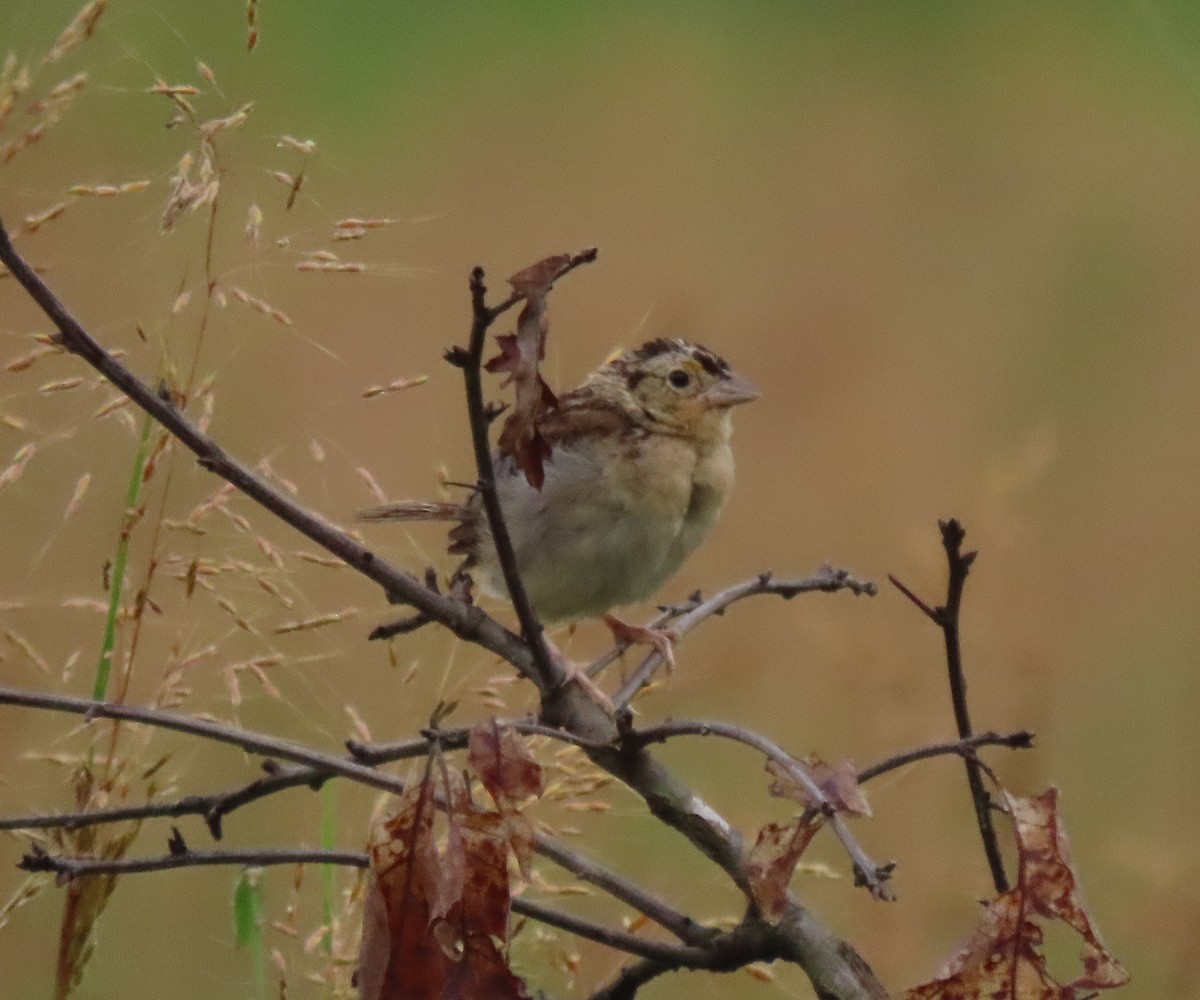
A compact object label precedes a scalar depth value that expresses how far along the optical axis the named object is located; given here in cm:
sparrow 544
